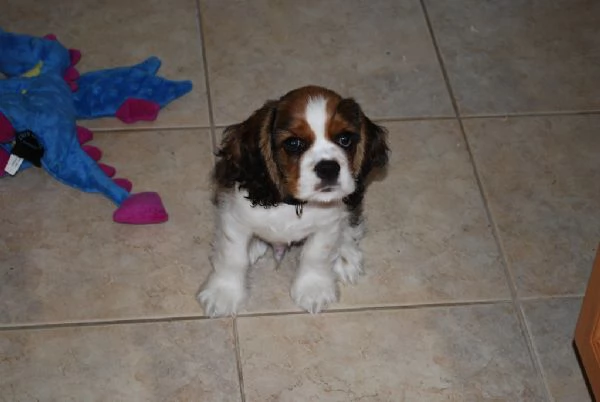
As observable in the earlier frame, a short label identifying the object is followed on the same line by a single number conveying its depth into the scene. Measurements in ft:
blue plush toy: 8.76
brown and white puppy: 6.88
